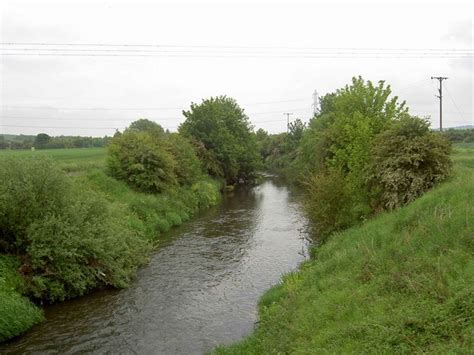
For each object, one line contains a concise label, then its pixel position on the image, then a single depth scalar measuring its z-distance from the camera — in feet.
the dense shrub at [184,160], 121.70
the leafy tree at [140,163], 103.24
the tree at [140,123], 269.64
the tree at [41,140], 261.65
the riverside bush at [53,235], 50.57
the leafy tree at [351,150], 66.69
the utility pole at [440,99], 172.33
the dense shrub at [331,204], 65.46
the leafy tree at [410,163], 57.98
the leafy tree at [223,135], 162.71
